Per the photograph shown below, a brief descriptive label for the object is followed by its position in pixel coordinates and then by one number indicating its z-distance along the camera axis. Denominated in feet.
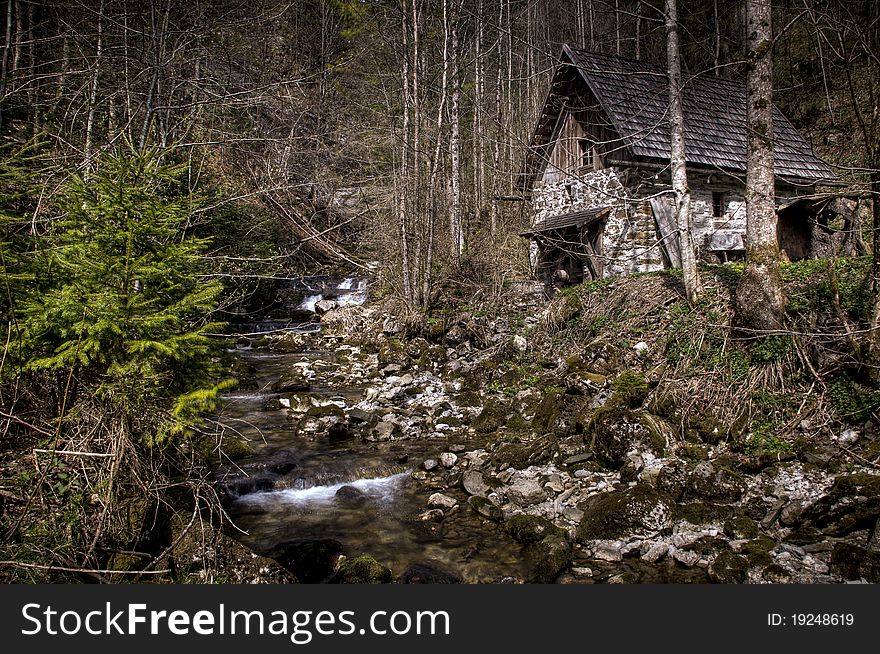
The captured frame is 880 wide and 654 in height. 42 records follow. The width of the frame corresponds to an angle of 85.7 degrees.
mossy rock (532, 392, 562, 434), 26.04
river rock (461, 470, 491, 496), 21.22
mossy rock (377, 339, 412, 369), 42.70
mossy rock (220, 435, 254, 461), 24.86
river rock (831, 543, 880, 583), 12.90
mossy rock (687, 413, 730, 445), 20.84
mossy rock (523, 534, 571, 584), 15.52
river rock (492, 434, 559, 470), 22.98
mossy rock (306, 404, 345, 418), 31.68
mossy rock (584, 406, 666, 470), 21.39
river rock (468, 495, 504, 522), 19.26
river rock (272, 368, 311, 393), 37.86
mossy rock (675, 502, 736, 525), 16.85
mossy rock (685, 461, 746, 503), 17.81
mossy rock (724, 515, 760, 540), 15.80
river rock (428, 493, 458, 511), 20.61
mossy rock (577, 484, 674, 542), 16.88
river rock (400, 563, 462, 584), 15.83
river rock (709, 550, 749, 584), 13.98
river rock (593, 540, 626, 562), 16.01
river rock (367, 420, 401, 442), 28.55
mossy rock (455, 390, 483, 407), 32.68
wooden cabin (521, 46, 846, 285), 43.34
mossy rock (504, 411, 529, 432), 27.24
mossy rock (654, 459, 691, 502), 18.33
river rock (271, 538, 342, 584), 15.90
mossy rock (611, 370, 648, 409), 24.25
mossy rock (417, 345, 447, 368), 41.75
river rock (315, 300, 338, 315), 64.34
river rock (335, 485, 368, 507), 21.59
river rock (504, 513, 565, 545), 17.36
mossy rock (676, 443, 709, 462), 20.18
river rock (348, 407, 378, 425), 30.53
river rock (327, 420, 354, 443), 28.55
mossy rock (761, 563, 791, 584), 13.52
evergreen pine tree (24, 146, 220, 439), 11.72
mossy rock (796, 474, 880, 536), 14.85
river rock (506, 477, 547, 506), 20.16
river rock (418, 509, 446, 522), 19.83
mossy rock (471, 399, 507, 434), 28.43
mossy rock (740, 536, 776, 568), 14.32
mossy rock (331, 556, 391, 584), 15.58
